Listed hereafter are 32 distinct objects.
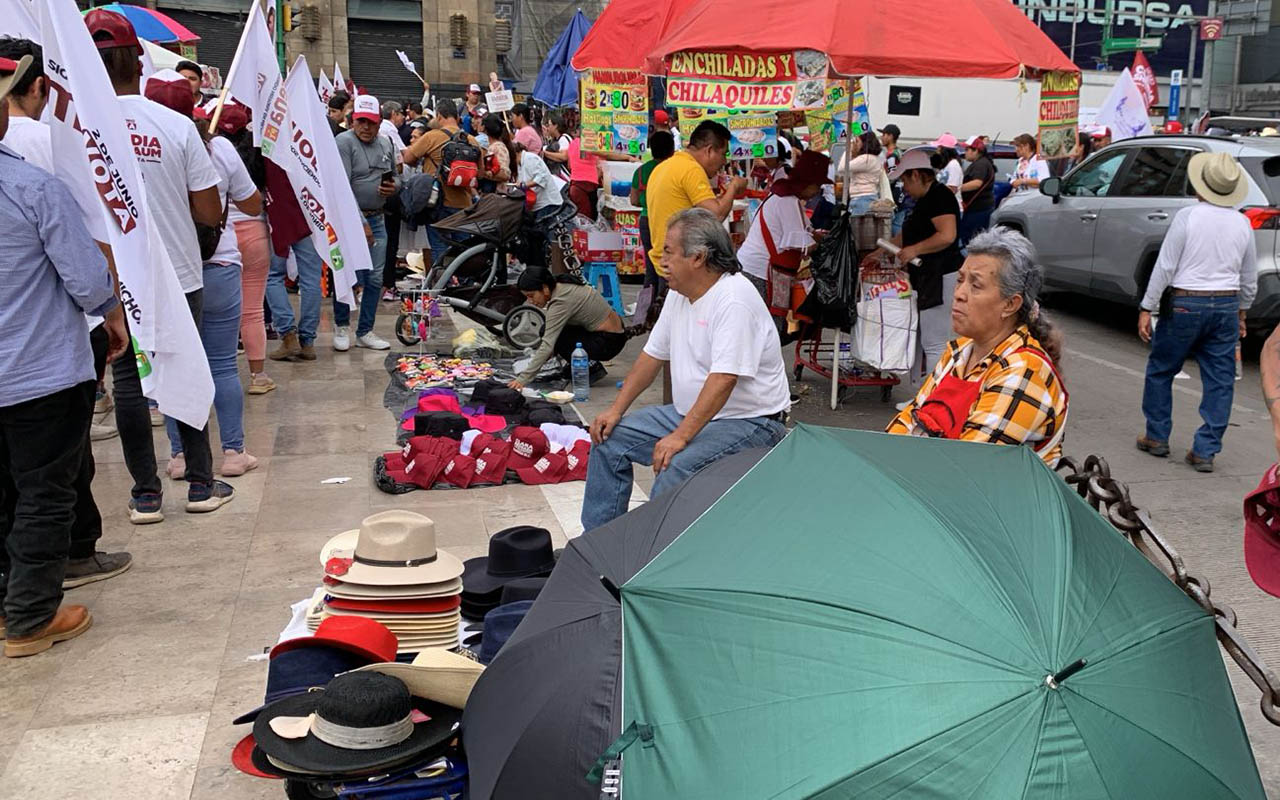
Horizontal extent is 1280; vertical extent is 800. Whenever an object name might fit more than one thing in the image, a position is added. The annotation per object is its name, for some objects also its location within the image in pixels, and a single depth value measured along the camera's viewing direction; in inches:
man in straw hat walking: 269.7
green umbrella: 75.8
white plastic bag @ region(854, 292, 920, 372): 318.0
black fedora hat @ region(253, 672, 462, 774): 118.5
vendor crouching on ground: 329.1
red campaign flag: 687.1
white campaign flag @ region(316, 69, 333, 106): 490.6
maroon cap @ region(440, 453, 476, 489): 251.3
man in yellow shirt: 295.7
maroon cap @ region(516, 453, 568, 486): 255.0
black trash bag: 313.4
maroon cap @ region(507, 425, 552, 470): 258.8
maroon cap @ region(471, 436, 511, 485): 253.6
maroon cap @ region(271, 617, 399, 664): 139.2
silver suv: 379.9
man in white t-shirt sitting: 181.3
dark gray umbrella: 99.9
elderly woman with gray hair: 140.4
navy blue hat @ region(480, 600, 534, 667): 146.3
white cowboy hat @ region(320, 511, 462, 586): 154.3
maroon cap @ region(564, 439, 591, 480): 258.8
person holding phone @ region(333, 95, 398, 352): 378.3
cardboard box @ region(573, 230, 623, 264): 435.8
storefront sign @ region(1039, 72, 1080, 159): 304.8
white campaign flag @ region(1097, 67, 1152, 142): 561.9
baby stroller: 386.6
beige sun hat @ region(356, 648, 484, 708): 128.2
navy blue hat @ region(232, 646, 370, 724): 138.6
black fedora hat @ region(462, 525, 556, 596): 167.5
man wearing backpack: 446.6
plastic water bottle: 331.6
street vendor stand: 261.3
